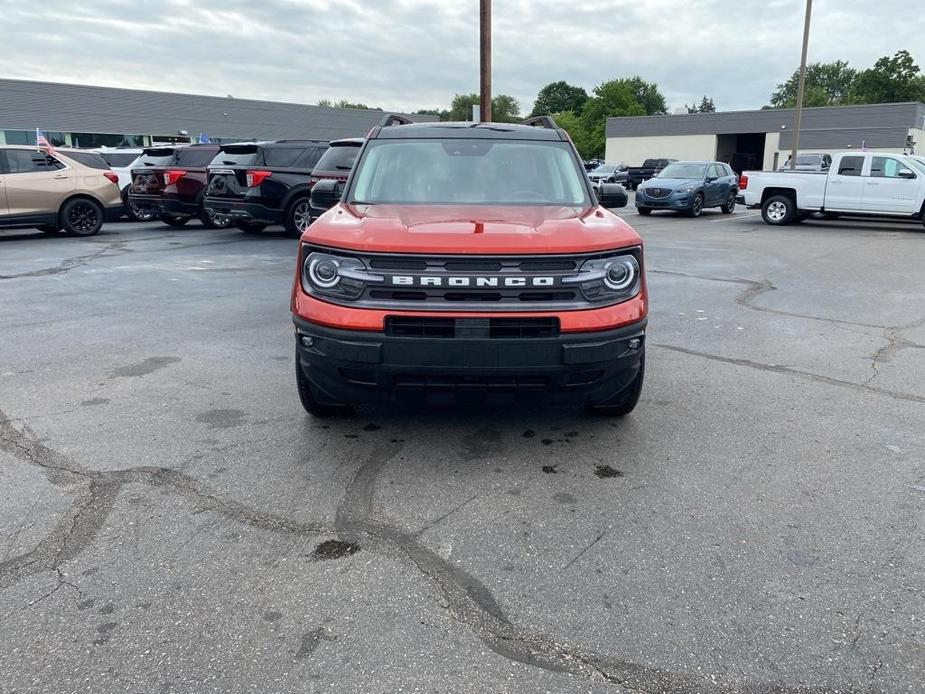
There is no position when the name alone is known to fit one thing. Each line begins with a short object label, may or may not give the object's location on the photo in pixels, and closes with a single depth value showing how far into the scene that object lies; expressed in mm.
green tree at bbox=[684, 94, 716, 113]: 156600
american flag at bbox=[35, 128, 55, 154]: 13950
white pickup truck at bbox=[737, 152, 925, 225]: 16531
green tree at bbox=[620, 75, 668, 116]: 131750
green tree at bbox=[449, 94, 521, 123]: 120700
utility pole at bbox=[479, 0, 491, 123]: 17797
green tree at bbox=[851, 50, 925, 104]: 84000
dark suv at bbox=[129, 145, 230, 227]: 15539
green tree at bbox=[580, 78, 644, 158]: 96688
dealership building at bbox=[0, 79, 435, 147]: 44750
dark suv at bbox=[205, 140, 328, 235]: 13641
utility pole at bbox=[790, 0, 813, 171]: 26688
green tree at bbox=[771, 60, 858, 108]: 120438
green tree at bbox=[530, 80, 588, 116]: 135000
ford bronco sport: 3500
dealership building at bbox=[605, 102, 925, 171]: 48250
